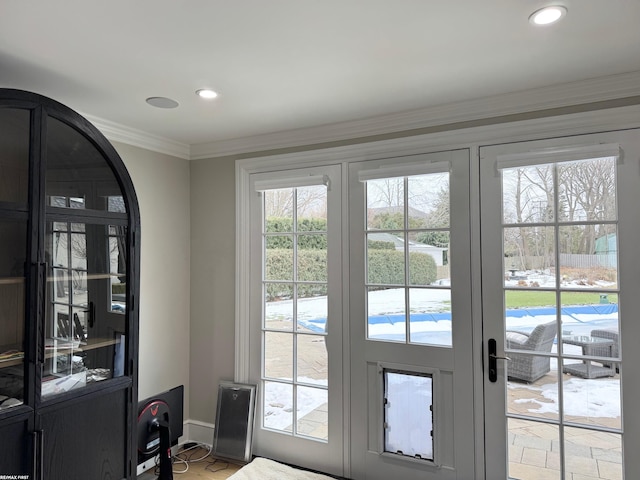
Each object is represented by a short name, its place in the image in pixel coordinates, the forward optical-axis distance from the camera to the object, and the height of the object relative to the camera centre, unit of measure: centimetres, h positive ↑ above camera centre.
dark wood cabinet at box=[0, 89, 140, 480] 189 -19
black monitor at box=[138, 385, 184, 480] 280 -114
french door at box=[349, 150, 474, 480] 257 -39
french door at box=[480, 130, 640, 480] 220 -27
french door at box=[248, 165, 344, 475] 295 -42
